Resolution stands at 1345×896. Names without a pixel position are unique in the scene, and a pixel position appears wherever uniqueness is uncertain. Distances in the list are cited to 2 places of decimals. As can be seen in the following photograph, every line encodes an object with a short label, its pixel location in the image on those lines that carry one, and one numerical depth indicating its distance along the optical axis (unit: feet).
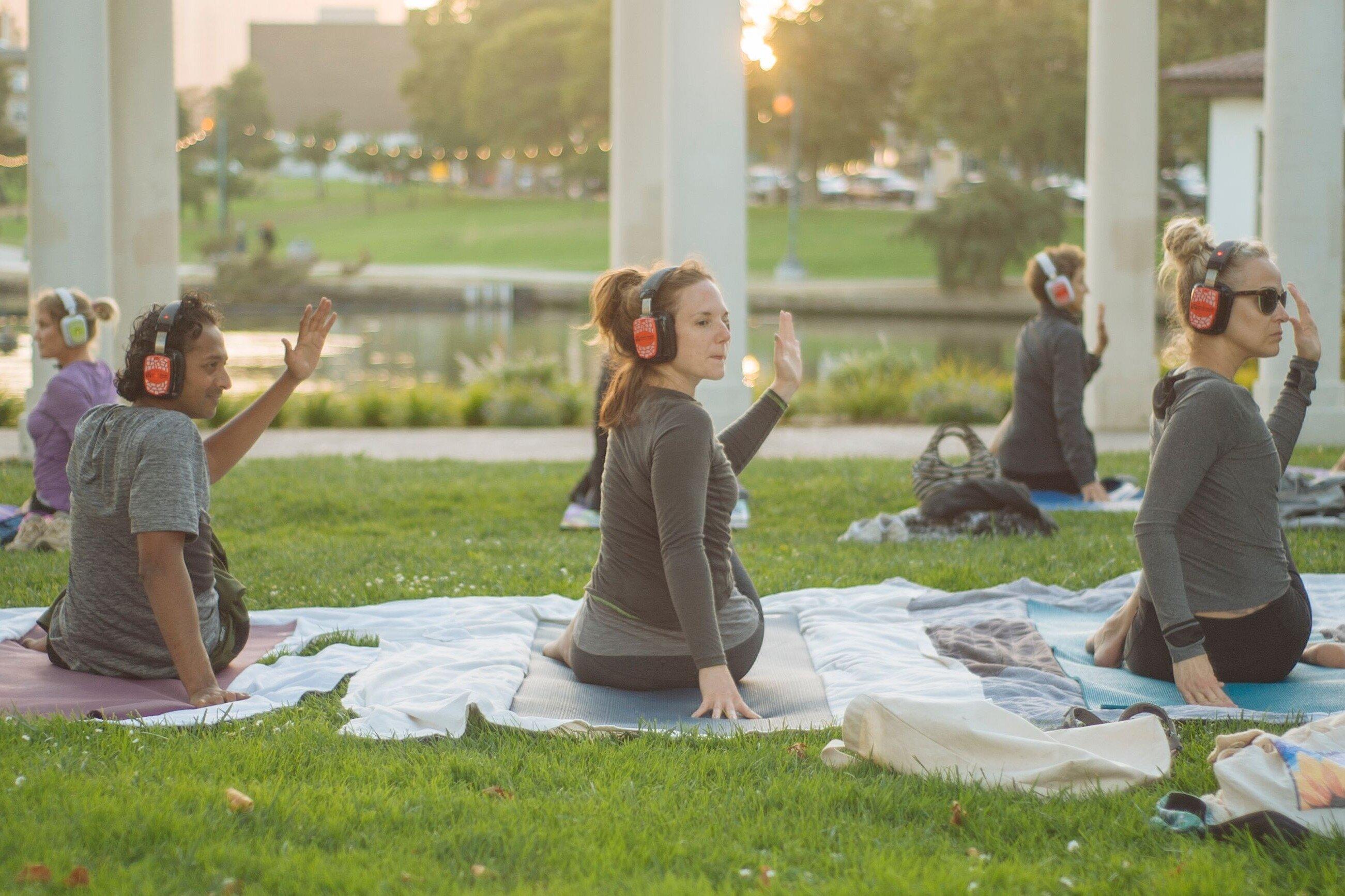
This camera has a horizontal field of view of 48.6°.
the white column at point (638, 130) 50.47
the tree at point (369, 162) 286.46
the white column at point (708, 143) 35.65
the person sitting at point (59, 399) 26.40
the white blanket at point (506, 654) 16.21
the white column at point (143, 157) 46.47
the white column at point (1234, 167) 91.91
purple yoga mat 16.14
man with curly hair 15.93
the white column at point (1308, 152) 41.11
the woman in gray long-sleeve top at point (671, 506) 15.69
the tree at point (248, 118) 269.23
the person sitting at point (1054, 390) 30.53
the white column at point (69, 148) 38.09
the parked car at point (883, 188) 256.11
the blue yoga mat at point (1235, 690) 16.66
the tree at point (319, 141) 287.89
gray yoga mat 16.15
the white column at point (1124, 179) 47.14
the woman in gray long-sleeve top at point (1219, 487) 16.12
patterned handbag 28.91
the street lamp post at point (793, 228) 169.58
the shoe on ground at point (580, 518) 30.22
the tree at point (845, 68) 204.64
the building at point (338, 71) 383.04
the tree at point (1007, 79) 176.24
